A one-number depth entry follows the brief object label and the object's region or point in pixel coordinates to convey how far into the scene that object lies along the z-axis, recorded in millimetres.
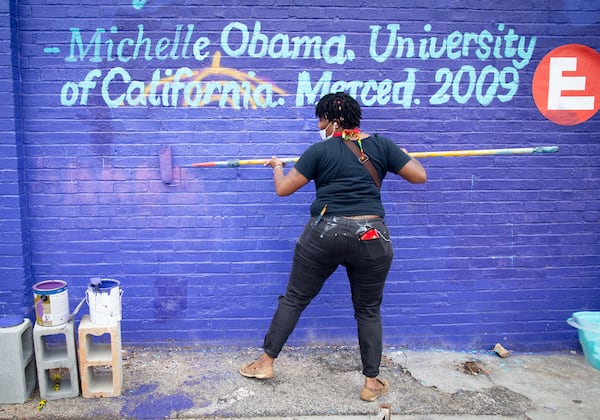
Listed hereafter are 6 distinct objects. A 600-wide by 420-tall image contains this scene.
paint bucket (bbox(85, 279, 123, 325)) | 3584
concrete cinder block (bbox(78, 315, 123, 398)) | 3551
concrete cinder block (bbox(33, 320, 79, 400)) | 3521
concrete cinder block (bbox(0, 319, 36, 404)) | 3477
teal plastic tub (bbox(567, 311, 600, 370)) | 4145
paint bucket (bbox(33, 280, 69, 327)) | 3494
